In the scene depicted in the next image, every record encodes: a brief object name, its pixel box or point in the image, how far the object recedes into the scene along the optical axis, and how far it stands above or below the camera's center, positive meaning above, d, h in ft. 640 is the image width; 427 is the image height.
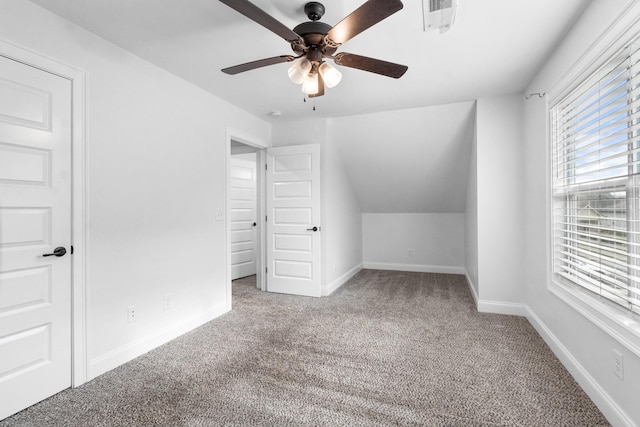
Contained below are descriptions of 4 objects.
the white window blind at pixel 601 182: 5.31 +0.64
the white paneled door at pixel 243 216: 17.15 -0.15
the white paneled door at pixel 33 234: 5.85 -0.40
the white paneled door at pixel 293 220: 13.51 -0.28
